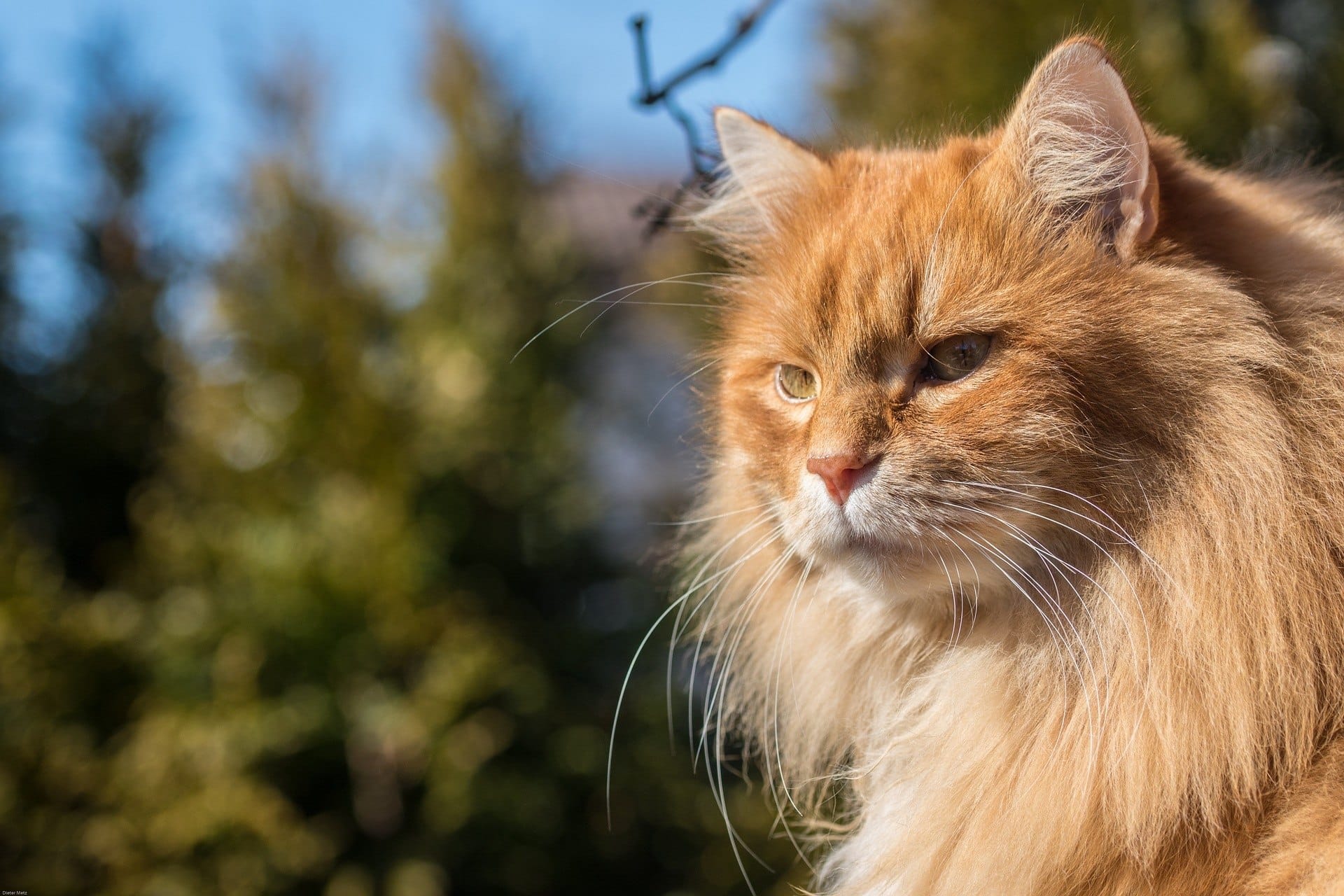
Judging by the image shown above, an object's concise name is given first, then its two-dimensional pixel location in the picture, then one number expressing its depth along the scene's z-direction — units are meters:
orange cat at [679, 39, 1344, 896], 1.02
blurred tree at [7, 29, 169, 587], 3.92
